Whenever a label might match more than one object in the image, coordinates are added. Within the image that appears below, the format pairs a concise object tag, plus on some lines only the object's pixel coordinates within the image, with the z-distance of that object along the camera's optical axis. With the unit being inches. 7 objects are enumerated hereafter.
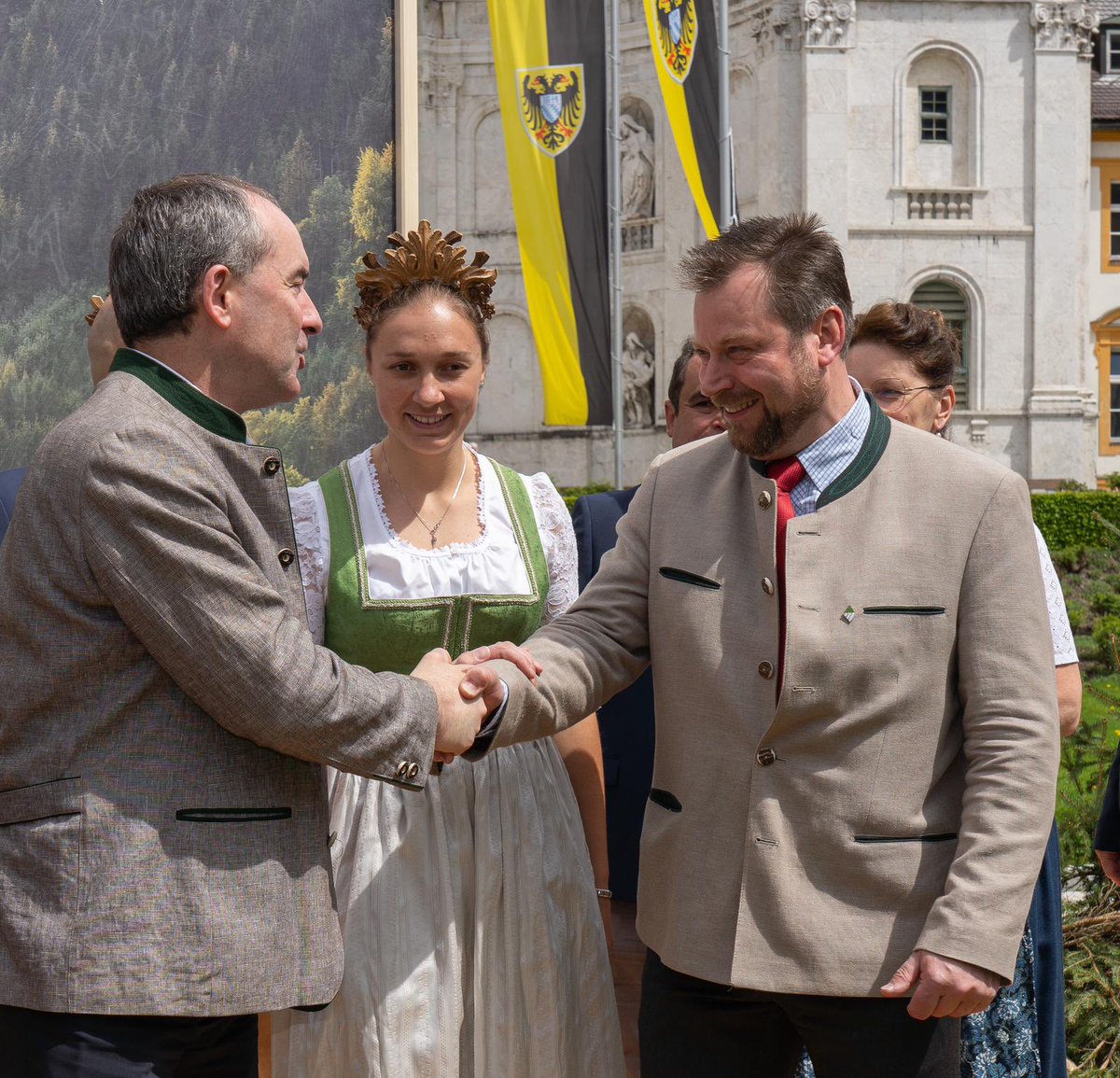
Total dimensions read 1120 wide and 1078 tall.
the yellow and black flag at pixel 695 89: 613.3
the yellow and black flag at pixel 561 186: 624.7
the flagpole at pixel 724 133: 617.0
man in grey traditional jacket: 86.0
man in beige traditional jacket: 94.9
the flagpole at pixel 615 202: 766.5
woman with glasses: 131.3
